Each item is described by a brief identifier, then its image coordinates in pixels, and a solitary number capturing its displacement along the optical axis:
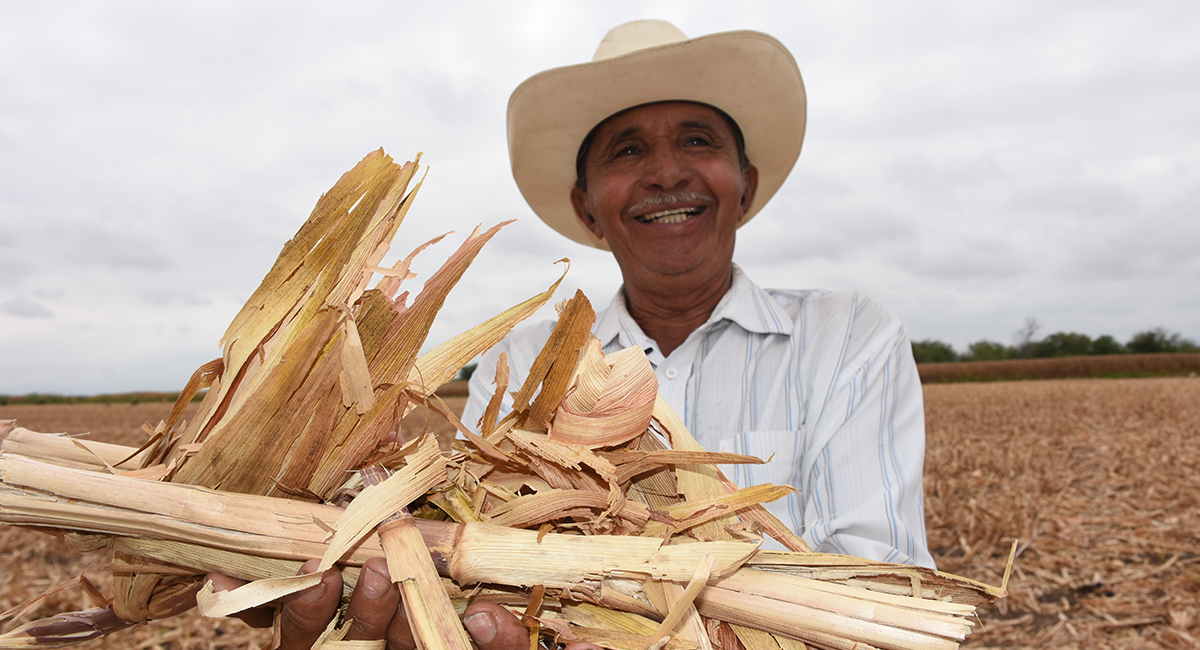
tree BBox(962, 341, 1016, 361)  54.52
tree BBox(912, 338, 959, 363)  48.56
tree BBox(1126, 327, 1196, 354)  47.28
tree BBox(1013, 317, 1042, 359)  50.75
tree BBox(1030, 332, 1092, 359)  49.38
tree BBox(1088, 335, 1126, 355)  48.22
